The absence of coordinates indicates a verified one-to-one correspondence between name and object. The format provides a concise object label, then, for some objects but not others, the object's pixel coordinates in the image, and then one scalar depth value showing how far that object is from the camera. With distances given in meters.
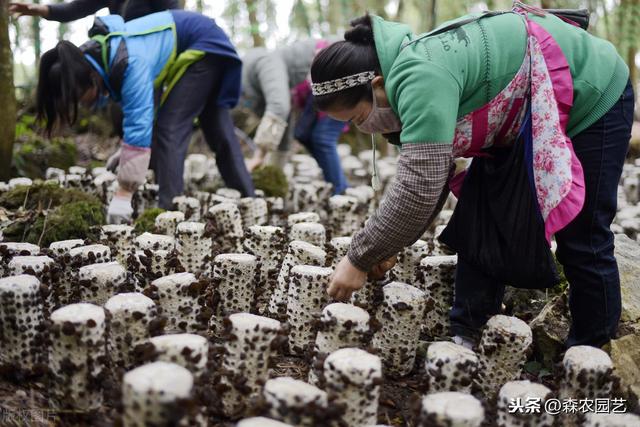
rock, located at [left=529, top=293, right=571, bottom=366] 2.56
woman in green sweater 2.01
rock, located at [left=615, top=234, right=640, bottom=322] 2.65
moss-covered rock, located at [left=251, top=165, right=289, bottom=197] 5.46
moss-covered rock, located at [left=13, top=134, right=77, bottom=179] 5.54
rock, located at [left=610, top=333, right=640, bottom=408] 2.24
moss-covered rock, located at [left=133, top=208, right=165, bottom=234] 3.72
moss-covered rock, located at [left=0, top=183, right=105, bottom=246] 3.47
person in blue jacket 3.62
